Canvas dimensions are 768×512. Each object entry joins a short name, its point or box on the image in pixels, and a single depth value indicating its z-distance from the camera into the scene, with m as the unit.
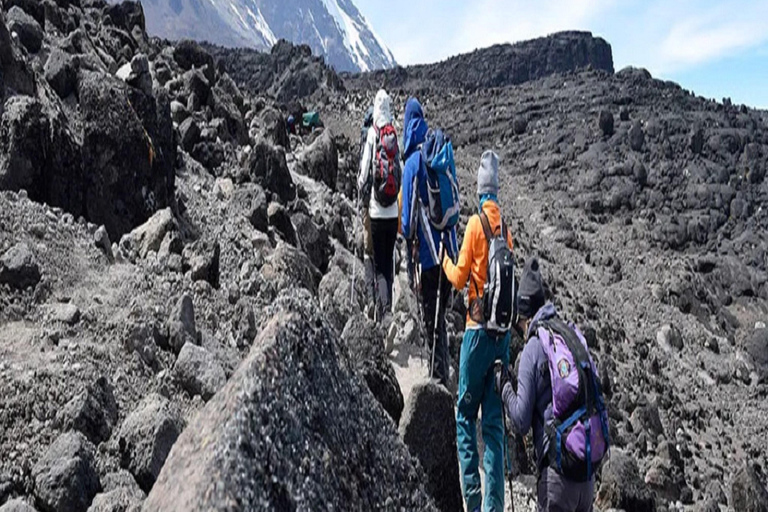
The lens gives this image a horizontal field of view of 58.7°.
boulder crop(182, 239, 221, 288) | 6.54
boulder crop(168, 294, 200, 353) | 5.09
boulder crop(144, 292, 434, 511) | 1.96
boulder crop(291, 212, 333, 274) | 9.65
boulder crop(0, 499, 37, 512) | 3.10
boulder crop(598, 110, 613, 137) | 40.75
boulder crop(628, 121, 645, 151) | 39.06
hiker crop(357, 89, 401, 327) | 6.20
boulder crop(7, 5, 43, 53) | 8.59
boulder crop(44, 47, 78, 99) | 7.51
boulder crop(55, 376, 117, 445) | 3.79
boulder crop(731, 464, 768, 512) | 12.03
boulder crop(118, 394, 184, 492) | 3.65
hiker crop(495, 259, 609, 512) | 3.71
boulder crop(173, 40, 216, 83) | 17.83
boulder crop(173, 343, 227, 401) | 4.61
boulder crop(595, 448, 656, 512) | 8.41
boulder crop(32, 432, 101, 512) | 3.30
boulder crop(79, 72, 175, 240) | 6.92
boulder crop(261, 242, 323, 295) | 7.38
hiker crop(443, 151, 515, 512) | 4.44
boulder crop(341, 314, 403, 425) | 5.27
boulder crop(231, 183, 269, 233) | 9.17
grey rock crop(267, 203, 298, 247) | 9.38
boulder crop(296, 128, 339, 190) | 14.47
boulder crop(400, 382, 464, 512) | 4.71
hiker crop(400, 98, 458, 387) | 5.53
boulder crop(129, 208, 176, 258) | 6.66
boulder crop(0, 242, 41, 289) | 4.77
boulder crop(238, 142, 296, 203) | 11.12
